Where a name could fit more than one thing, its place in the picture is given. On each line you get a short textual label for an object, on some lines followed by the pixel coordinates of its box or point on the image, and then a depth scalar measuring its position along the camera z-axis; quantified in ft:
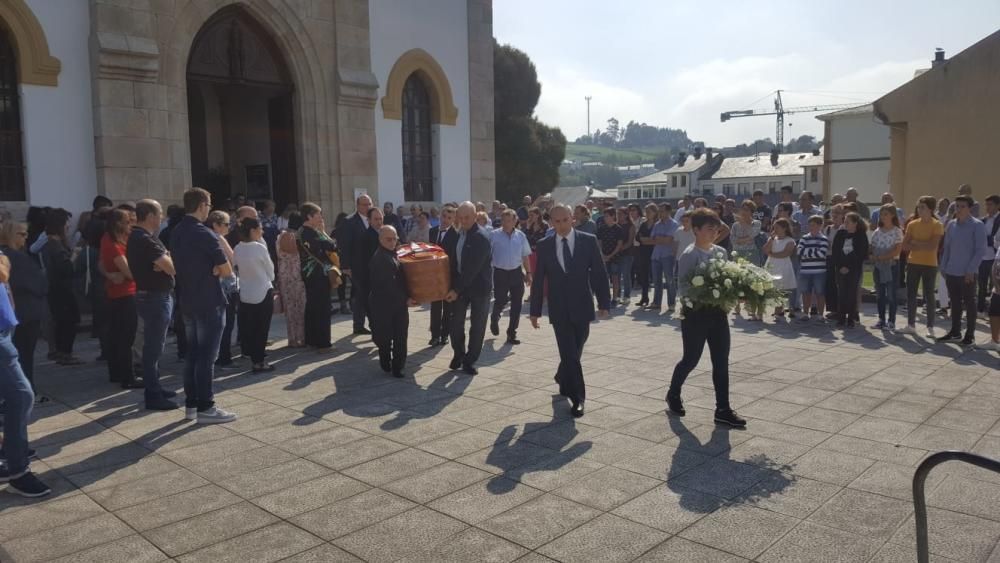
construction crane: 484.17
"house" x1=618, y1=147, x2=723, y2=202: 283.79
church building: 35.55
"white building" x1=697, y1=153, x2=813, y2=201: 259.39
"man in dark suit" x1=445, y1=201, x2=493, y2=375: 26.32
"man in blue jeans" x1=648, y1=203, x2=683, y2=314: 41.27
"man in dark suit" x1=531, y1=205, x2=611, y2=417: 20.79
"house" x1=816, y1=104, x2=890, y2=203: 161.68
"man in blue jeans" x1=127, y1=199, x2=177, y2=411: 20.52
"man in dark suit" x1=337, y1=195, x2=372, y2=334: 31.50
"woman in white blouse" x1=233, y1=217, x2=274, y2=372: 26.53
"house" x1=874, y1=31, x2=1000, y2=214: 58.34
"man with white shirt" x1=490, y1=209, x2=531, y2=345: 32.24
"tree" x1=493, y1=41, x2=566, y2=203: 135.64
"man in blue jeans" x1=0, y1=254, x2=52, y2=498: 15.03
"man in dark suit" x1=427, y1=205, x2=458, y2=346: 31.55
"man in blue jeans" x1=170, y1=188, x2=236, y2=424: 19.76
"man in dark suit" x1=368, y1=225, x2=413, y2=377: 25.70
